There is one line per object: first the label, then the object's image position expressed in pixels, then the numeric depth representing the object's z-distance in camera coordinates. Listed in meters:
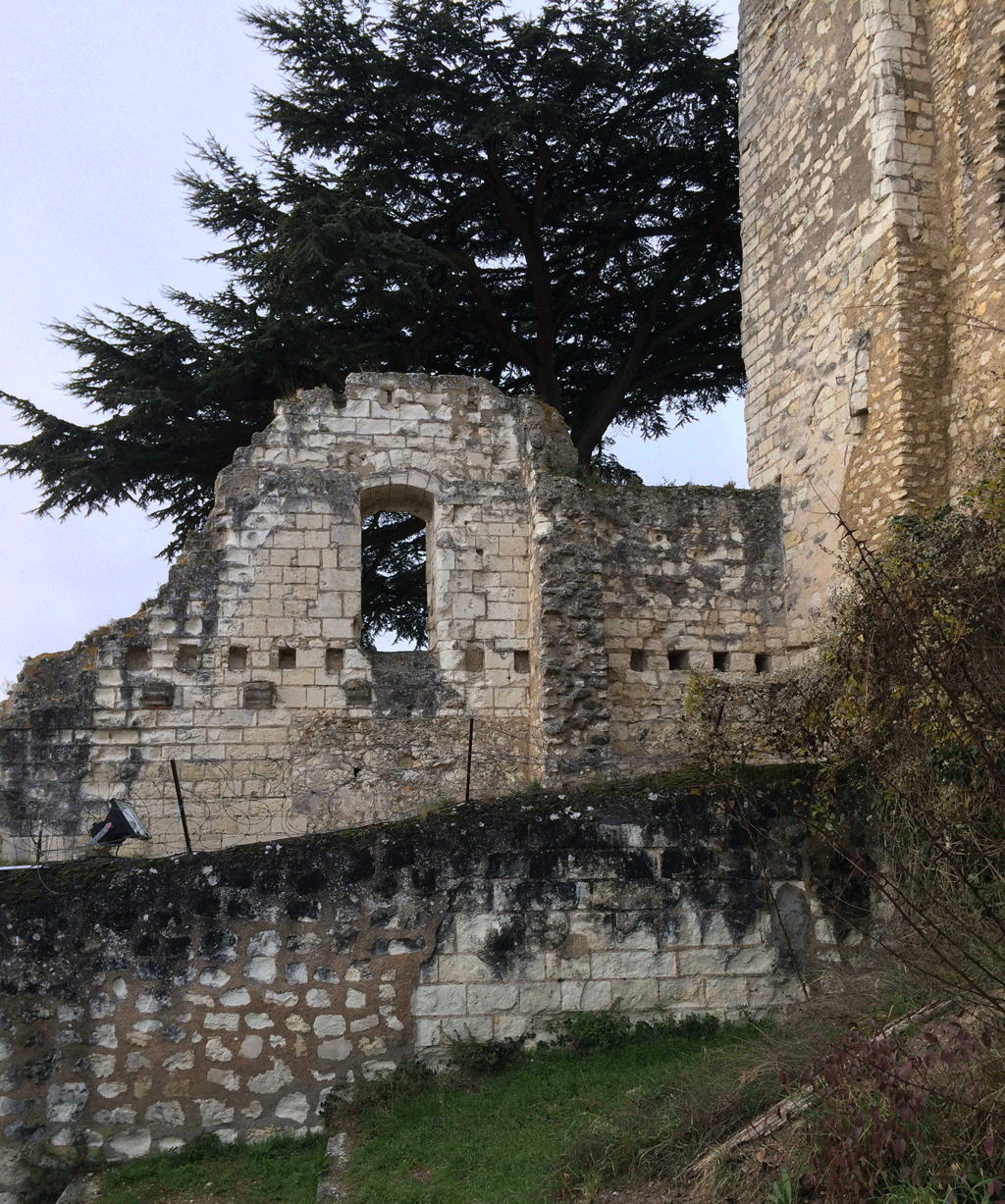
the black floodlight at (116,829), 8.16
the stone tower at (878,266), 9.47
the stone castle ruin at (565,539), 9.73
